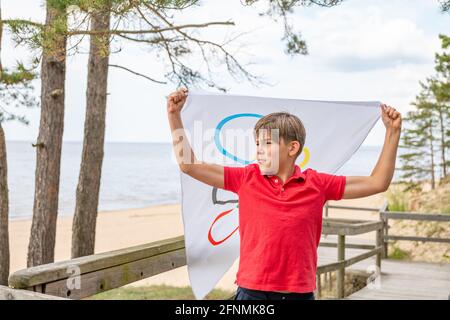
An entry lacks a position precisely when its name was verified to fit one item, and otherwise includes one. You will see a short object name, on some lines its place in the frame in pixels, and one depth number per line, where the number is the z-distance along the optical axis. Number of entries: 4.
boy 2.34
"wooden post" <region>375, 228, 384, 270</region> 9.17
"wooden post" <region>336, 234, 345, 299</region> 7.12
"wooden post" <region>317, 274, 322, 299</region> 8.60
